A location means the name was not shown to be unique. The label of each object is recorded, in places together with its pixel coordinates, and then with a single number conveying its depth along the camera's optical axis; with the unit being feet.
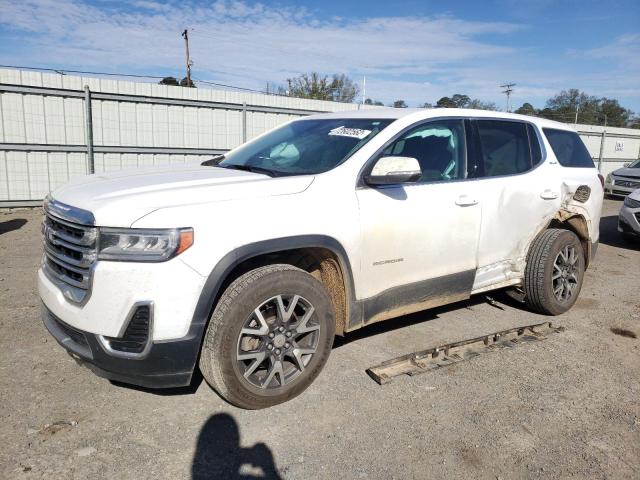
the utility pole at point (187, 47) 116.96
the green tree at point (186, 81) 104.31
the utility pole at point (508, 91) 162.94
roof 12.59
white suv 8.48
